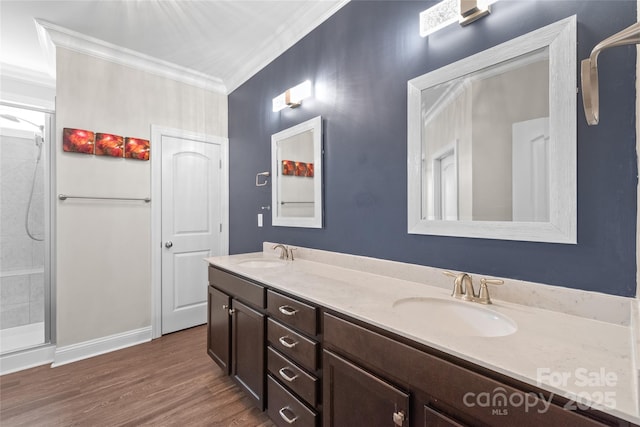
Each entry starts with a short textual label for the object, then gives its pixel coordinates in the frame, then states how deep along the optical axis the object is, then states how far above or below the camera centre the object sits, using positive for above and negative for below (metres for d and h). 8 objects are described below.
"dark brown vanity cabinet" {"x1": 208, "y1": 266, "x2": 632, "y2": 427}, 0.67 -0.55
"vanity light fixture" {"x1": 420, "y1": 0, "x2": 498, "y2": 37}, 1.21 +0.90
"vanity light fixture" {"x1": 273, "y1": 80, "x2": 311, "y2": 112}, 2.14 +0.92
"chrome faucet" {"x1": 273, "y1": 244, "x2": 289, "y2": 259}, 2.24 -0.30
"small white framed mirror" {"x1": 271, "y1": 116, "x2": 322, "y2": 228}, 2.06 +0.31
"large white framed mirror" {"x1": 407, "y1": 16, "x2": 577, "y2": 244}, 1.02 +0.30
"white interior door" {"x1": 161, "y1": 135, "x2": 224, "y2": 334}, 2.91 -0.10
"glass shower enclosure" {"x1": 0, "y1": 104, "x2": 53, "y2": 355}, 2.57 -0.13
